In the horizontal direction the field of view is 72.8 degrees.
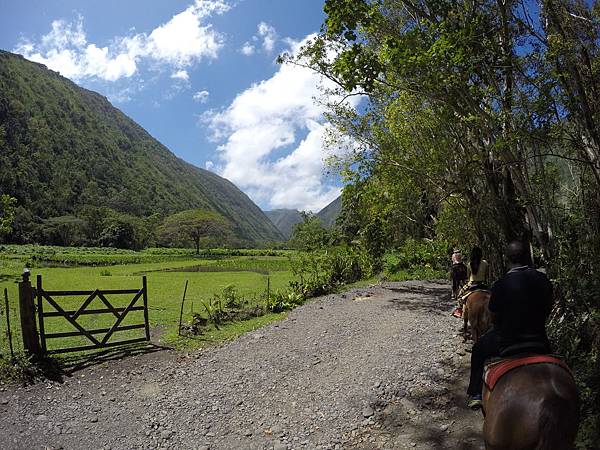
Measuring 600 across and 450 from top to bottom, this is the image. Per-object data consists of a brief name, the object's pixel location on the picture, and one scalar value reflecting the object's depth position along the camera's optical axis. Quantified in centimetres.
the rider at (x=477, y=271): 897
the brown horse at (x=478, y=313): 801
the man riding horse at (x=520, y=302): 395
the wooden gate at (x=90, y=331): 910
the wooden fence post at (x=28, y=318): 877
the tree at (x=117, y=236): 8325
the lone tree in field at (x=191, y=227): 9025
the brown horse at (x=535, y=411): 348
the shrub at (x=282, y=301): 1475
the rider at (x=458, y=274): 1308
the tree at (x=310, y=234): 2447
